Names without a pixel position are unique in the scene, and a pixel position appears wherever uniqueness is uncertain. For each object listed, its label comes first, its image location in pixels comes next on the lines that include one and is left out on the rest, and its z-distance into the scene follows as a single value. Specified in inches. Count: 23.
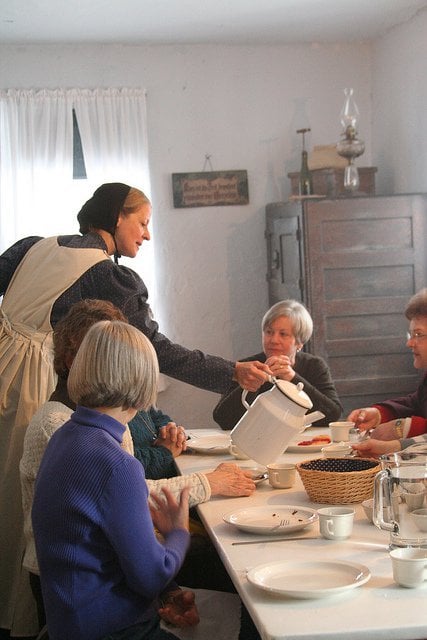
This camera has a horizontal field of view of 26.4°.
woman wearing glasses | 93.3
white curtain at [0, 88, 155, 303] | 196.5
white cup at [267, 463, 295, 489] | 91.1
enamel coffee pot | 92.5
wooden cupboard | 176.9
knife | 72.7
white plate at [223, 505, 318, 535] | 73.5
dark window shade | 200.2
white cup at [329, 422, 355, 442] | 112.3
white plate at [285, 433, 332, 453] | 108.3
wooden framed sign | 204.5
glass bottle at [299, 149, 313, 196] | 191.6
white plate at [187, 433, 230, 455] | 111.7
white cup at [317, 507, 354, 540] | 71.4
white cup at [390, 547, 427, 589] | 58.6
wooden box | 187.8
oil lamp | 184.9
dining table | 53.7
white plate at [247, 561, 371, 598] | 60.0
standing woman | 106.0
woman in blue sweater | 63.2
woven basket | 81.2
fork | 73.4
